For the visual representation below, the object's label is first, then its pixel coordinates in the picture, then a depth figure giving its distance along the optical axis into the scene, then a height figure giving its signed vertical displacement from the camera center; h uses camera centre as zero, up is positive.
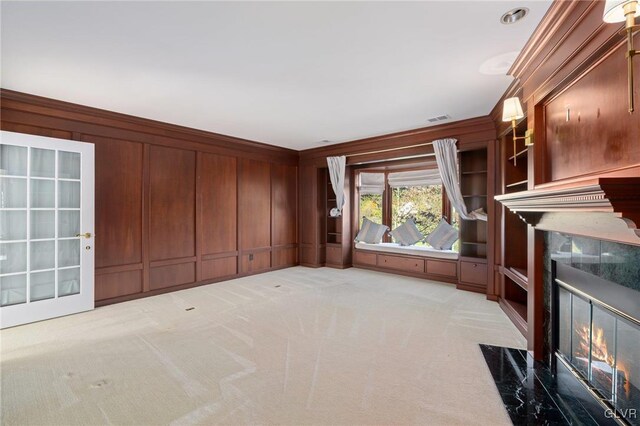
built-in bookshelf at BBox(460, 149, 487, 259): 5.00 +0.32
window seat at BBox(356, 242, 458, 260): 5.26 -0.67
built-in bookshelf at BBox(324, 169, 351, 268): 6.57 -0.42
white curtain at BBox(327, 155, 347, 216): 6.25 +0.87
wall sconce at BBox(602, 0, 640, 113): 1.19 +0.84
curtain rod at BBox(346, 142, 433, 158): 5.12 +1.24
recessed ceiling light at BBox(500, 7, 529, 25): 2.02 +1.40
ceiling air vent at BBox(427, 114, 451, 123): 4.32 +1.45
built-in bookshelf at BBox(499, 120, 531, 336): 3.82 -0.22
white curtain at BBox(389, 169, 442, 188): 5.90 +0.78
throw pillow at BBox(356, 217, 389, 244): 6.46 -0.36
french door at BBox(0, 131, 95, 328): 3.38 -0.15
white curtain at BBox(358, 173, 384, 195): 6.70 +0.74
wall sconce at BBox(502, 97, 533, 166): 2.72 +0.98
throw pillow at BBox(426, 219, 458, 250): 5.46 -0.39
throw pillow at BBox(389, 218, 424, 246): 6.10 -0.38
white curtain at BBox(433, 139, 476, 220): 4.72 +0.73
